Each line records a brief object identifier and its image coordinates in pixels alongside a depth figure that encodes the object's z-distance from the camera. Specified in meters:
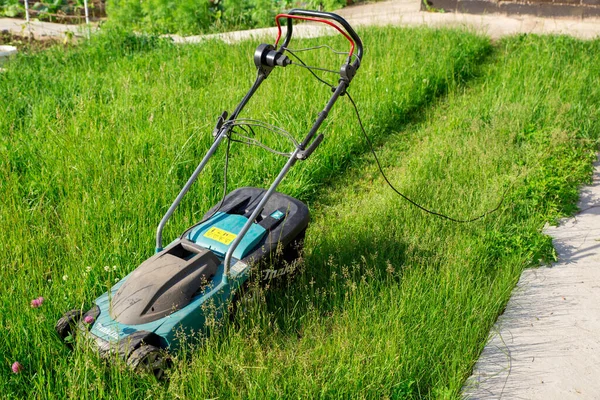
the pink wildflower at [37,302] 2.90
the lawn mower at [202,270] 2.67
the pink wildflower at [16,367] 2.65
